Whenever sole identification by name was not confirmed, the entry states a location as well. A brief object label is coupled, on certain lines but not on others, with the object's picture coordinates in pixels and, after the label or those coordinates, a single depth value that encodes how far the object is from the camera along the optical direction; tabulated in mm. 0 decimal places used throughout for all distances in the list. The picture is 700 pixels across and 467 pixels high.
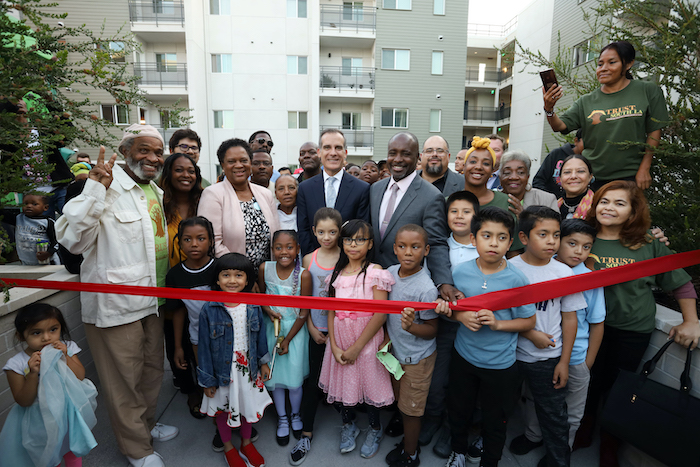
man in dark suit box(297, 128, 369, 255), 3695
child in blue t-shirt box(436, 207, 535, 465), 2477
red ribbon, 2449
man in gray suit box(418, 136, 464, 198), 4383
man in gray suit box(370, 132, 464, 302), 2971
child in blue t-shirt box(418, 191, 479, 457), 2928
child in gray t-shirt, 2684
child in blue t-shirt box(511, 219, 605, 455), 2623
